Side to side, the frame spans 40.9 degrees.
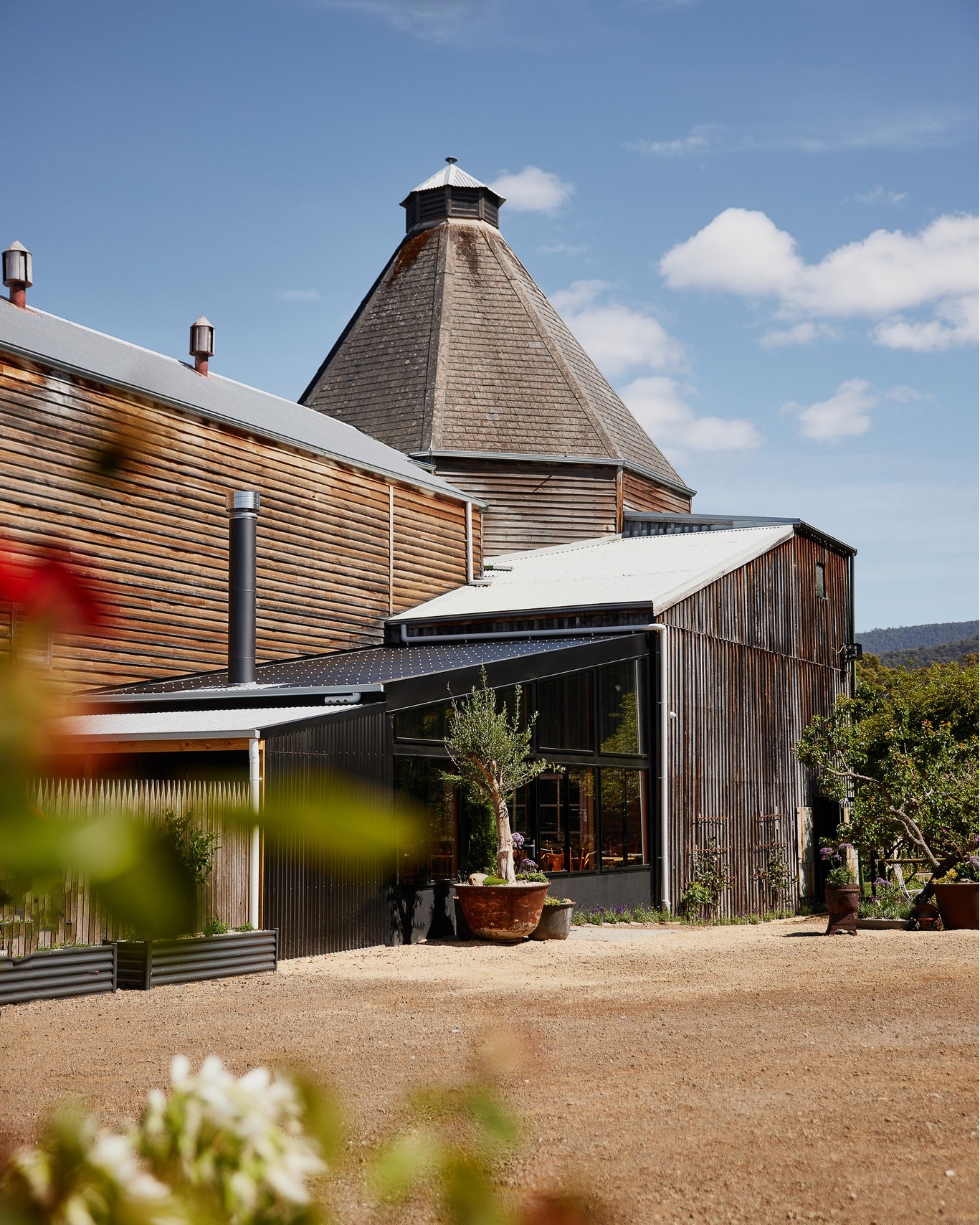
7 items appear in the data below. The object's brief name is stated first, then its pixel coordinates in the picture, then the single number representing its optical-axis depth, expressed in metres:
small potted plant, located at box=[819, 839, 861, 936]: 14.74
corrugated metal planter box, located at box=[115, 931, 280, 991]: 10.42
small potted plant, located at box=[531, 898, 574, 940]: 14.30
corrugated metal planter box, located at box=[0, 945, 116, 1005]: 9.70
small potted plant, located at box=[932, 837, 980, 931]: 14.86
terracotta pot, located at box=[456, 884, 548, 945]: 13.80
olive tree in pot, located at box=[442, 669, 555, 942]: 13.82
